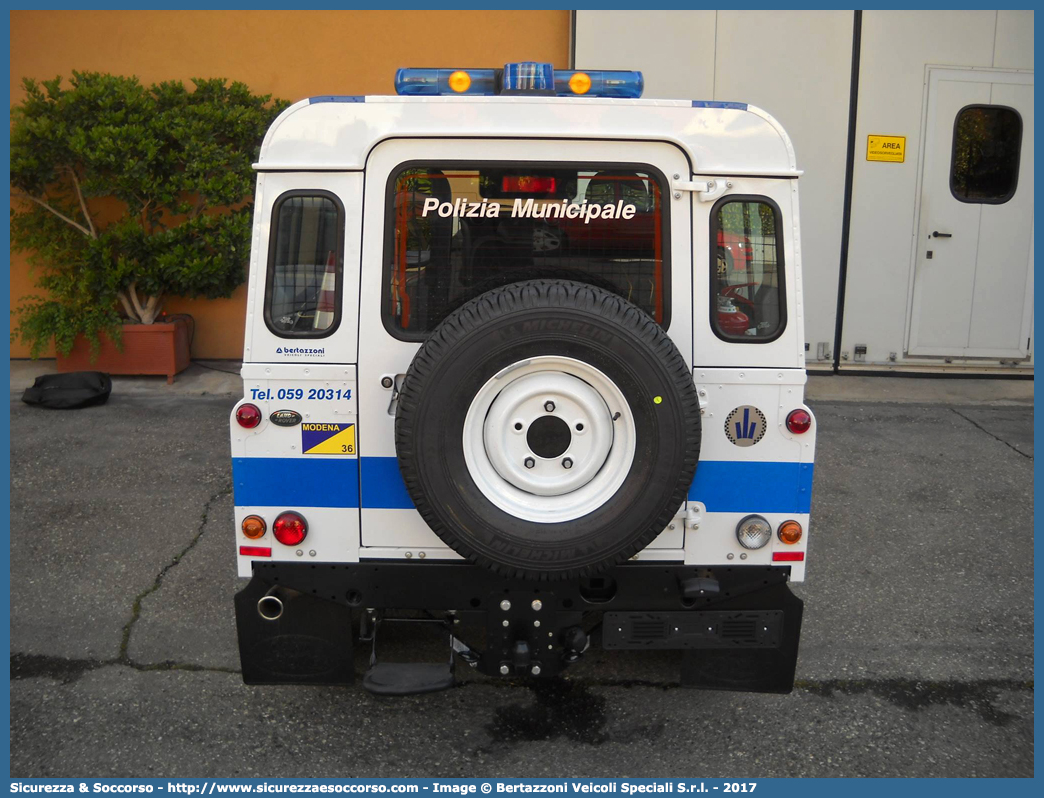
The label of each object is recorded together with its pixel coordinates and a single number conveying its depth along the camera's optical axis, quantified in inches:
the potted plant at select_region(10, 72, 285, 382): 319.0
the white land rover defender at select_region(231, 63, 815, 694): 121.8
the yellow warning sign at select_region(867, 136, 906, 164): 350.9
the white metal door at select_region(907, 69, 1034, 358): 351.9
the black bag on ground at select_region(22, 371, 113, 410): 314.5
